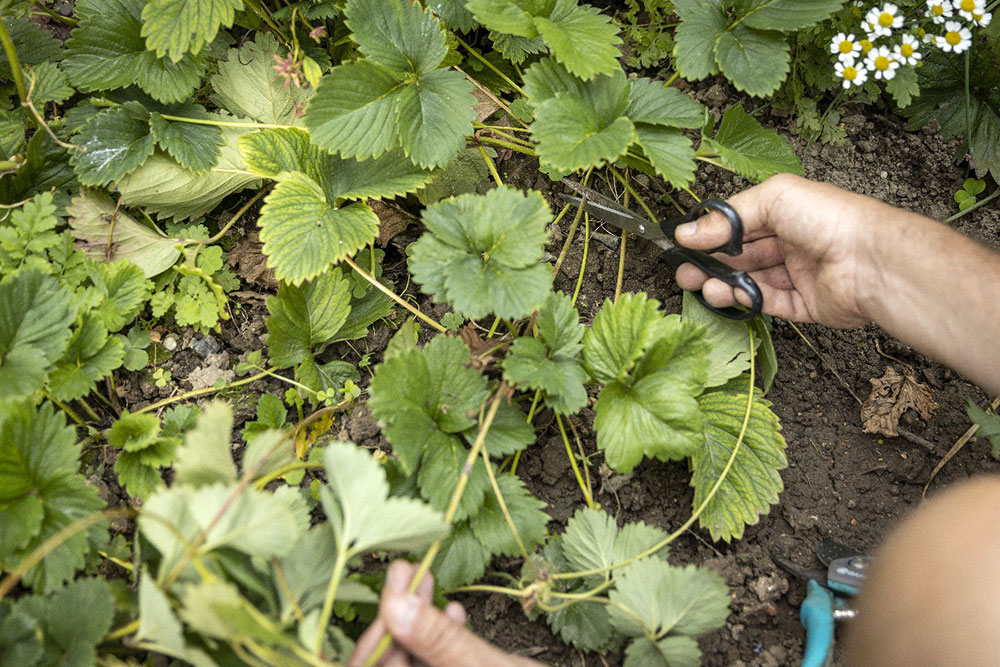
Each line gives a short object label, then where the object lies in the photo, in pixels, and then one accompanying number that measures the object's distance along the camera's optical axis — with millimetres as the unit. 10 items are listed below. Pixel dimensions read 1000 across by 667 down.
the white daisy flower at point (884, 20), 890
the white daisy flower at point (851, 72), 900
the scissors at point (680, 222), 857
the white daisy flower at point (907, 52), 900
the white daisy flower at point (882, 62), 898
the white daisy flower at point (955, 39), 891
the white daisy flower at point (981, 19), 896
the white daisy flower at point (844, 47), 901
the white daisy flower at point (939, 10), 888
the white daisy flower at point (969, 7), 889
